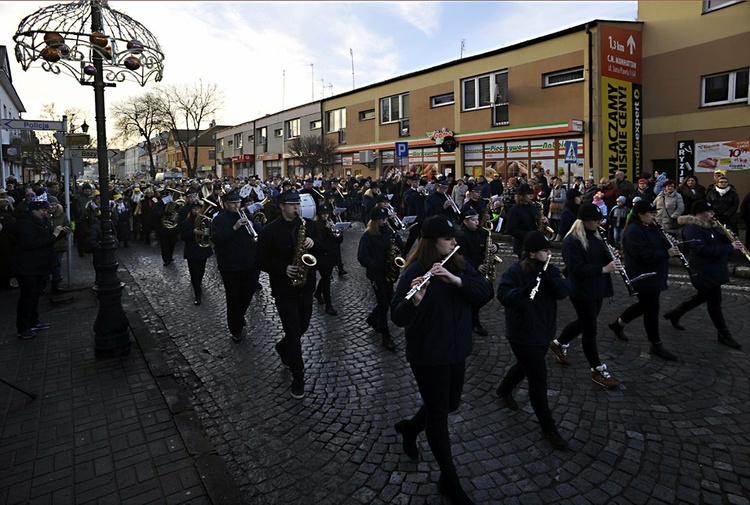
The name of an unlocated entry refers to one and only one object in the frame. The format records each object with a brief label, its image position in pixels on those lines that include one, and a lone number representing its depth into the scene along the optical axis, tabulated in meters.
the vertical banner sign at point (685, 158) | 17.96
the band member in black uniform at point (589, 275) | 5.18
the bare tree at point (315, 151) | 34.66
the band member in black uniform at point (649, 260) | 5.91
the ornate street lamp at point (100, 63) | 6.27
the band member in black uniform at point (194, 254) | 9.02
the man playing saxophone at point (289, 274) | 5.23
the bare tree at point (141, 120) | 52.64
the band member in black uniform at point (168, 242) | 13.14
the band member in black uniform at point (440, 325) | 3.44
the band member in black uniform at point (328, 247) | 8.30
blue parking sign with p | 22.31
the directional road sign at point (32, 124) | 8.43
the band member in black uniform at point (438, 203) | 10.93
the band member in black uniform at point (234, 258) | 6.96
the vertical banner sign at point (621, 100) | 18.95
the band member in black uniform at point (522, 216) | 8.22
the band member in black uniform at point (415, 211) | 12.62
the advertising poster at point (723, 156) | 16.62
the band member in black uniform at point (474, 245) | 6.84
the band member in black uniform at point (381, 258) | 6.54
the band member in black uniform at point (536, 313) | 4.14
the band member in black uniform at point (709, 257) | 6.21
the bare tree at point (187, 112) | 53.31
